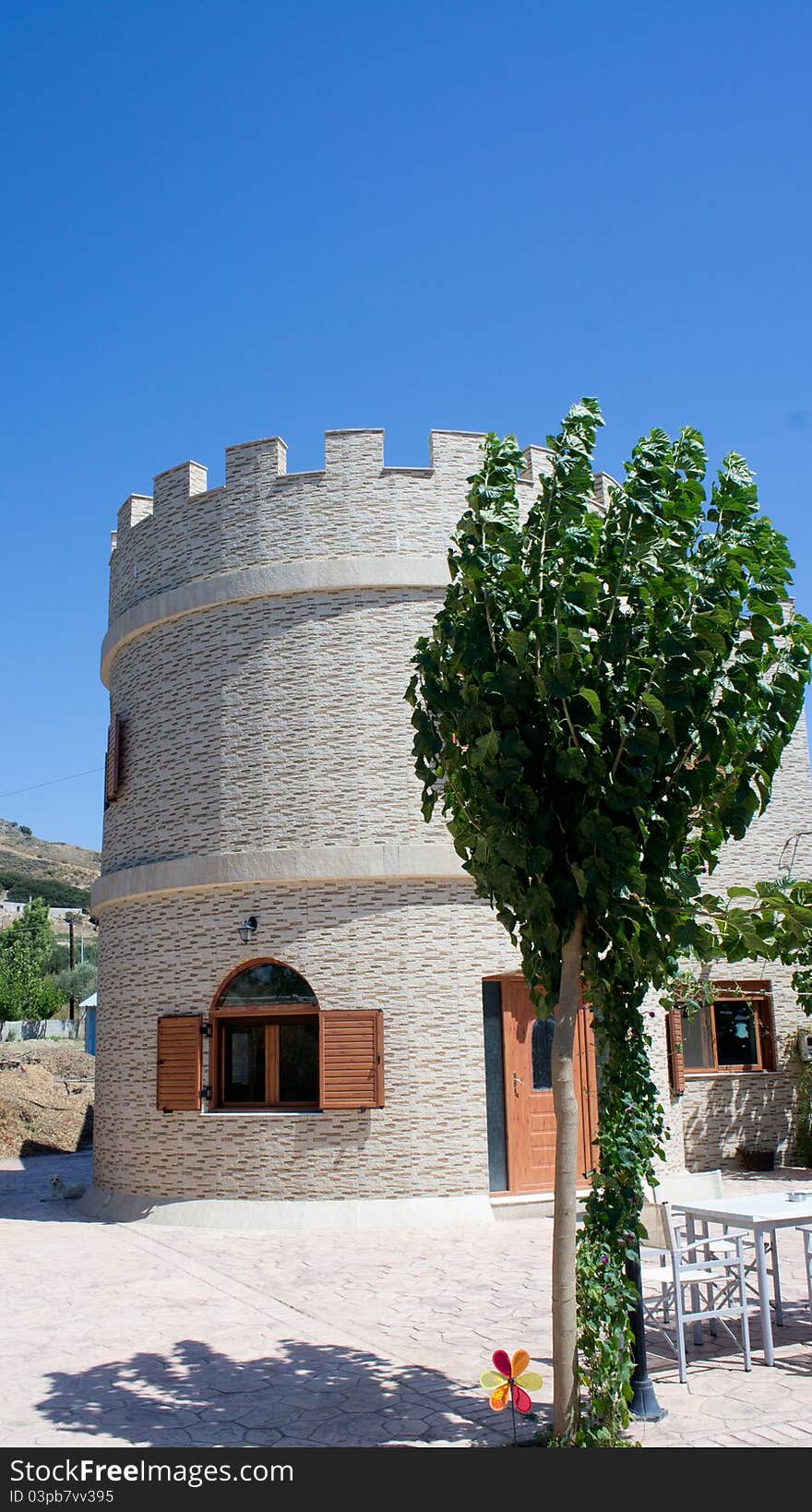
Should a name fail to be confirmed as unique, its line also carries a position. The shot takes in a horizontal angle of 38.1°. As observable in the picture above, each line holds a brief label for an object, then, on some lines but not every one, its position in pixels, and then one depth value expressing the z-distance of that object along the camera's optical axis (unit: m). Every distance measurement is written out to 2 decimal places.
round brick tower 12.62
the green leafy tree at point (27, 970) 51.66
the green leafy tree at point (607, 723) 5.43
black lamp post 5.93
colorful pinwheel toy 5.37
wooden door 12.98
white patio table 7.01
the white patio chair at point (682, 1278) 6.84
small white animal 15.24
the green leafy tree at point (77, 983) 59.84
